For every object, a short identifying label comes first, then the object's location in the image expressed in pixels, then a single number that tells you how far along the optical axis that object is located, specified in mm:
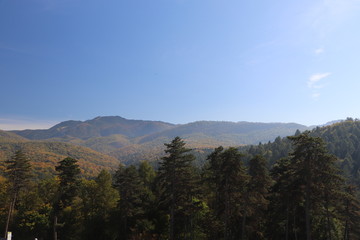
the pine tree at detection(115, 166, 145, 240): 37000
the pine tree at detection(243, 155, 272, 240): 28234
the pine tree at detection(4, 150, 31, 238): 38125
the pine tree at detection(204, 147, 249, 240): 26688
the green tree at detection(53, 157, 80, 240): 33312
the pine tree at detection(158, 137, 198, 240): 28672
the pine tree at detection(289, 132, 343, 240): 21672
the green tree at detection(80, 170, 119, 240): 39906
